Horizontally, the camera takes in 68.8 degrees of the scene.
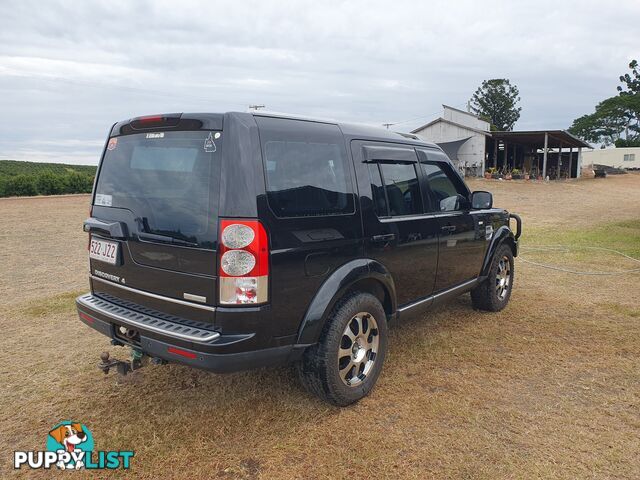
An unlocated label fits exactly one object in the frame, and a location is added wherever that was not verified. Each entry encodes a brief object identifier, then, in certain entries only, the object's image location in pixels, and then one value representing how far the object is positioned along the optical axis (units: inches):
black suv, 102.9
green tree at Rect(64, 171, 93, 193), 1127.6
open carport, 1282.0
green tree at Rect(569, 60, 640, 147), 2522.1
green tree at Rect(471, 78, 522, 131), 2815.0
